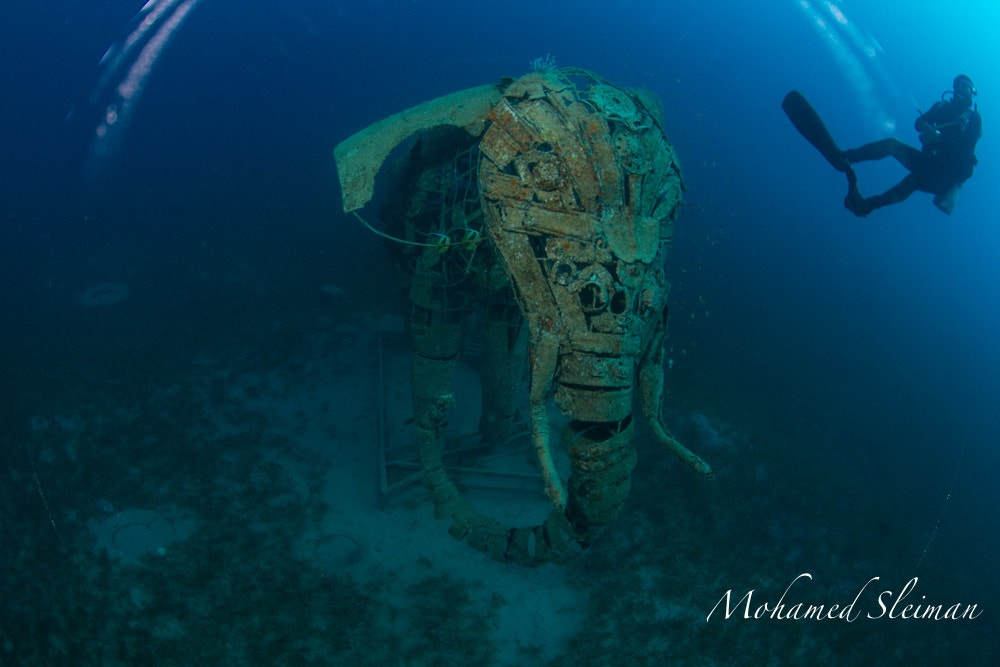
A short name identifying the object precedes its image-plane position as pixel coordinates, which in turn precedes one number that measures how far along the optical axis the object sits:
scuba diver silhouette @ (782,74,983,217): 7.14
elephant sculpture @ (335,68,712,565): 2.59
